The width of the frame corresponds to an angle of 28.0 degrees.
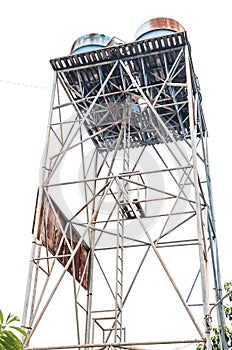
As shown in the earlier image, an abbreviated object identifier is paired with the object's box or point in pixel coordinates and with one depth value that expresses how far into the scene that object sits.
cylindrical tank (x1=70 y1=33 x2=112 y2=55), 14.34
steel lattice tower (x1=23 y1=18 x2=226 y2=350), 12.24
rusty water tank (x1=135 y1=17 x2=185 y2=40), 13.59
